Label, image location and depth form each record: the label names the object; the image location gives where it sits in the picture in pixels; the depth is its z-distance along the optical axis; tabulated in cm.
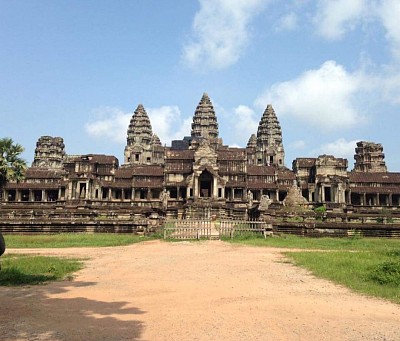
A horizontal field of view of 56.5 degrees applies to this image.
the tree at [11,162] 3459
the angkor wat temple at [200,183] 5744
